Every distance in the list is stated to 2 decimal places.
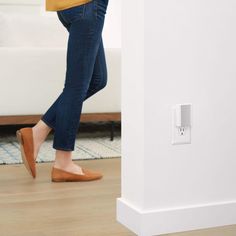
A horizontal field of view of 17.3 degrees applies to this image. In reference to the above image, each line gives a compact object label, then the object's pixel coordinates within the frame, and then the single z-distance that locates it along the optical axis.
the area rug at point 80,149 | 3.48
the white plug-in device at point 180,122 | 1.94
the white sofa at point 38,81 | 4.00
